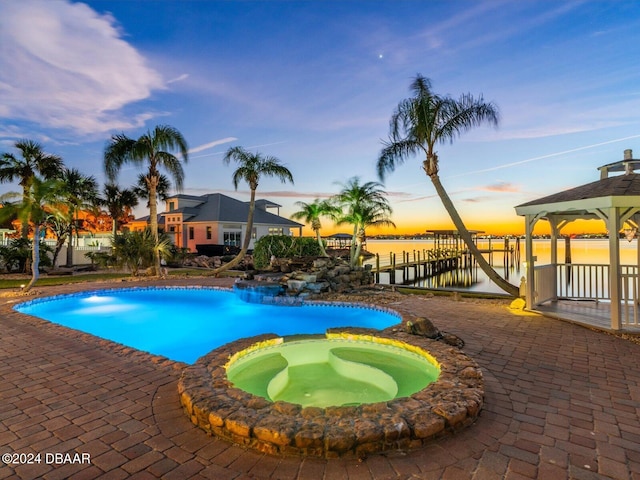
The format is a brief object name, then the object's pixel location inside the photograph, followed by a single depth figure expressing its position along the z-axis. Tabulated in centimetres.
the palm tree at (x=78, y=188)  2028
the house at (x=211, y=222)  2814
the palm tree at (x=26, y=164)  1852
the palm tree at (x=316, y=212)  1598
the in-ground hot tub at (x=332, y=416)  269
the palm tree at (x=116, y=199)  2559
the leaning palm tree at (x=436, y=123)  1099
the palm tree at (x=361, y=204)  1472
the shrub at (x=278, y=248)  1811
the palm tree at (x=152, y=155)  1561
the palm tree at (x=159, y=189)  2750
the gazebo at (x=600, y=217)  629
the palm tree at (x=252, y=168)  1766
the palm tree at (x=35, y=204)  1083
